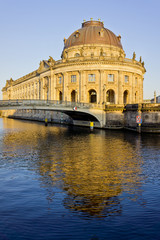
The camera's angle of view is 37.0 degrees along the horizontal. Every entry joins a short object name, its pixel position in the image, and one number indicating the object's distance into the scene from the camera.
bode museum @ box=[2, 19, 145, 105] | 63.41
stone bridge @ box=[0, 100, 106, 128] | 42.94
